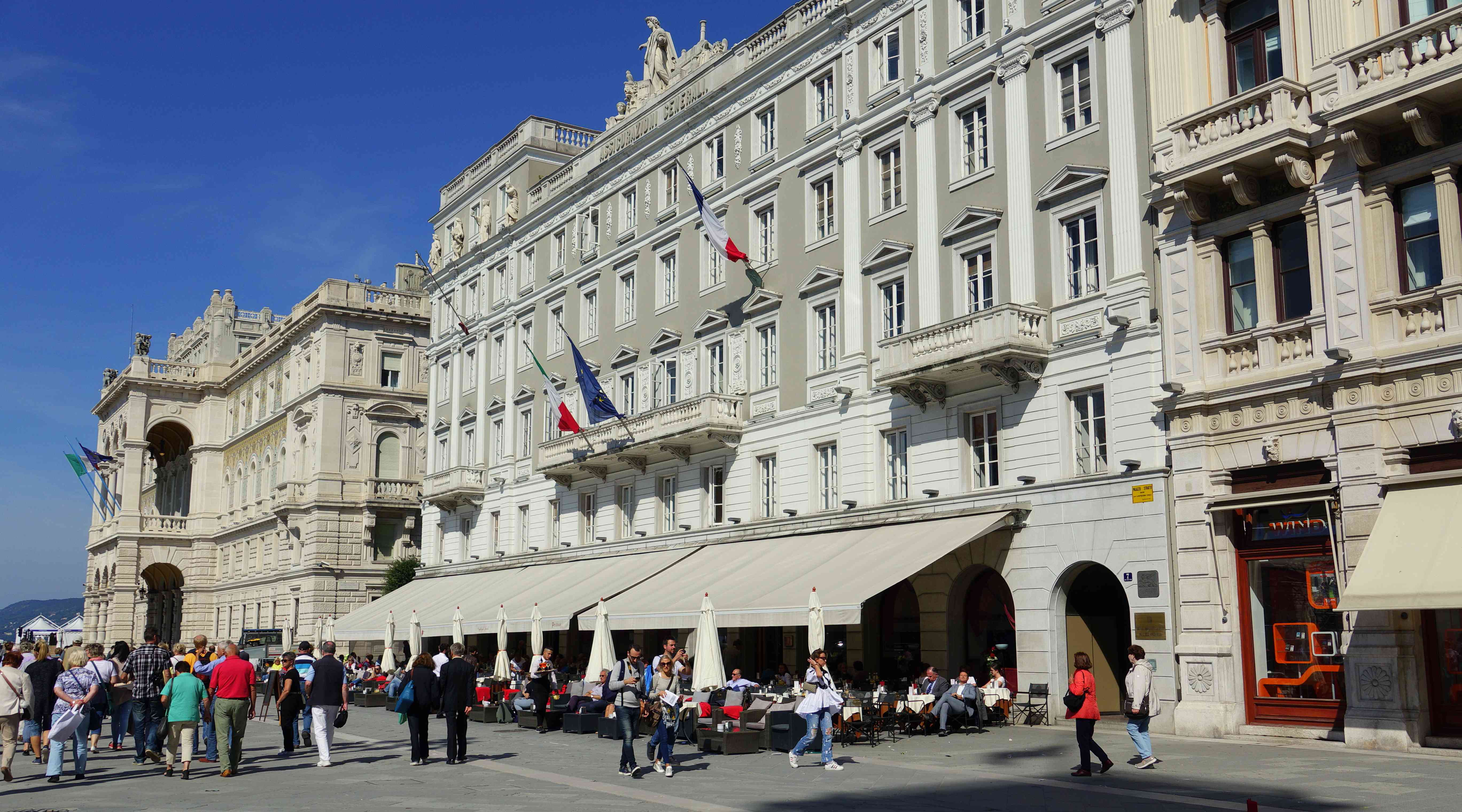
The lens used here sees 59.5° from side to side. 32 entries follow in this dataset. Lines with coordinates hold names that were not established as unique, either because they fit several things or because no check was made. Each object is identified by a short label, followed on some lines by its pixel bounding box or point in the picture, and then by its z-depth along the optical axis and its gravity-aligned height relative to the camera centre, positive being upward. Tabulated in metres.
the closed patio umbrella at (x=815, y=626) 23.14 -0.49
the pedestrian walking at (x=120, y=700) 21.67 -1.63
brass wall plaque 22.39 -0.50
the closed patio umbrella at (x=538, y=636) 30.52 -0.84
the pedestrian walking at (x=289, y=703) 21.09 -1.65
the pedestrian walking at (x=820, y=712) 18.06 -1.59
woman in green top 17.80 -1.36
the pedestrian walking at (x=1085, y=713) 16.33 -1.47
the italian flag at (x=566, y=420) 39.16 +5.46
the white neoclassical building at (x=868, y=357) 24.48 +5.52
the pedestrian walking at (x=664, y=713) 17.72 -1.61
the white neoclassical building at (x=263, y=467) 60.94 +7.38
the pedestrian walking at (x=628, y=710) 17.45 -1.50
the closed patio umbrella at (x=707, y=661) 23.77 -1.13
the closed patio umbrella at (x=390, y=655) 38.31 -1.58
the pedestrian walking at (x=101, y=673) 19.98 -1.08
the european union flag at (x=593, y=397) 36.06 +5.74
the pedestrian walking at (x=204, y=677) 19.59 -1.19
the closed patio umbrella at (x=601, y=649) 26.95 -1.03
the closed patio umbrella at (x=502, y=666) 32.16 -1.62
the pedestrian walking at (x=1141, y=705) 16.61 -1.40
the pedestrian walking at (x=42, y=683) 19.91 -1.22
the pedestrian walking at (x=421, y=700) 18.73 -1.43
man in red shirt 17.77 -1.39
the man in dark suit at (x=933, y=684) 23.36 -1.56
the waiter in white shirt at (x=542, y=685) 26.73 -1.78
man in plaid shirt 20.31 -1.52
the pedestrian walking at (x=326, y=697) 18.81 -1.38
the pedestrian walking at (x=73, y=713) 17.27 -1.50
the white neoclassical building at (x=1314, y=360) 18.22 +3.63
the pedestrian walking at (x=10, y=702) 17.19 -1.31
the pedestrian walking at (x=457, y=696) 19.05 -1.41
